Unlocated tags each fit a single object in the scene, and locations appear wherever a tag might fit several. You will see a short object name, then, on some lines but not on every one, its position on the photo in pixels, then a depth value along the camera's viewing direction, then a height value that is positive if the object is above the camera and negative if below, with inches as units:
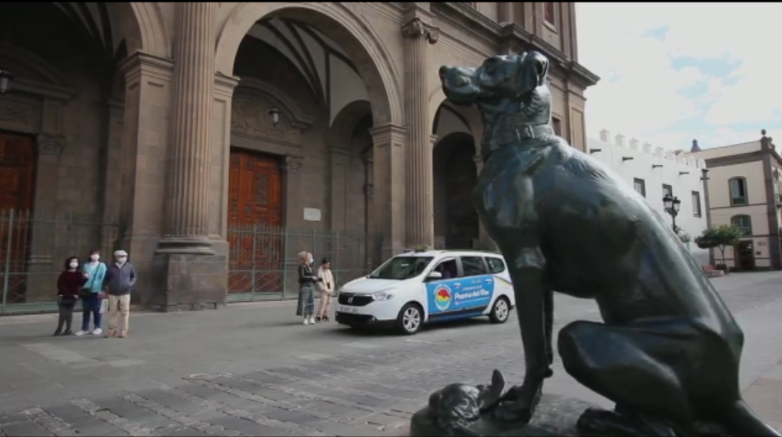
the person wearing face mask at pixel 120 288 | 343.6 -17.2
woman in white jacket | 440.8 -22.0
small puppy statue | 88.9 -26.1
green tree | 1357.0 +68.5
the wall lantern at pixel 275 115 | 703.7 +208.1
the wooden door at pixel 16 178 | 553.3 +96.0
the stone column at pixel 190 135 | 466.3 +121.6
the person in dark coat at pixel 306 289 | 415.2 -21.7
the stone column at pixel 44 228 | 527.8 +39.4
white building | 1301.7 +254.7
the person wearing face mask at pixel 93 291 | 360.8 -19.9
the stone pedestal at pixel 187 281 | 449.1 -15.8
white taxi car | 367.6 -22.3
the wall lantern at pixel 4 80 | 488.4 +179.1
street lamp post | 1081.4 +128.5
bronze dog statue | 78.9 -2.5
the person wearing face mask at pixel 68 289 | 348.6 -17.8
